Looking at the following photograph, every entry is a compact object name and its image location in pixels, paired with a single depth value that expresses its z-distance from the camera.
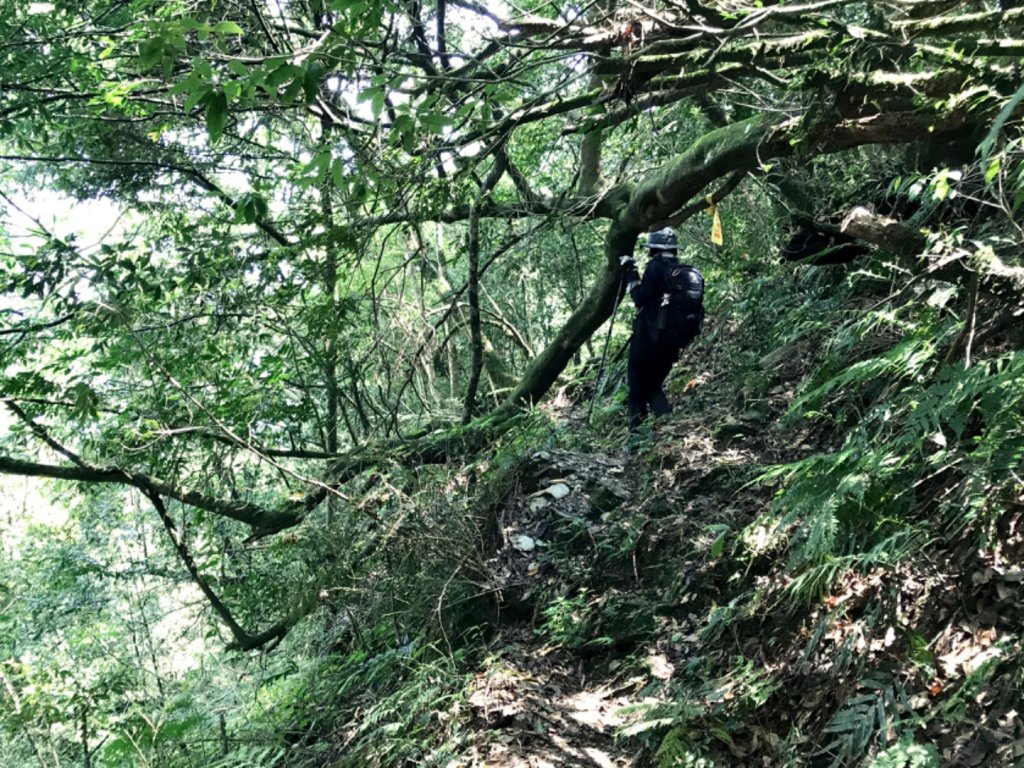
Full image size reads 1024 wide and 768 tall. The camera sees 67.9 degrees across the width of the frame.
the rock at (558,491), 6.44
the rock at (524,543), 6.01
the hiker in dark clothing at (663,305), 7.00
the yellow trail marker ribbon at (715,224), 6.11
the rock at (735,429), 6.33
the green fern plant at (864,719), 3.01
